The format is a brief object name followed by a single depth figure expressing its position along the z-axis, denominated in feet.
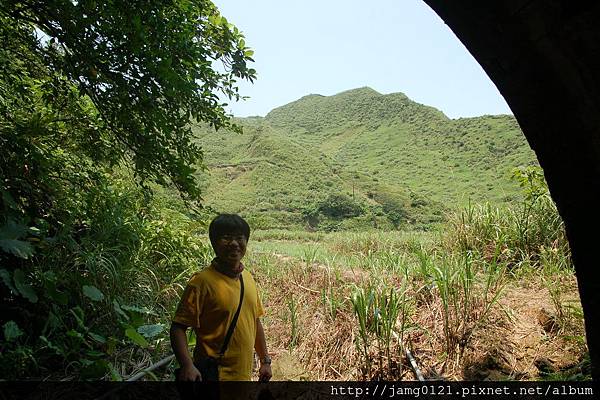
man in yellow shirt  5.17
